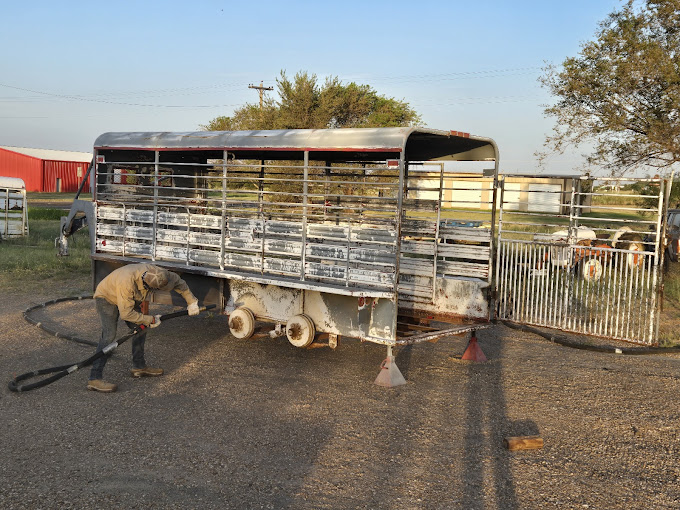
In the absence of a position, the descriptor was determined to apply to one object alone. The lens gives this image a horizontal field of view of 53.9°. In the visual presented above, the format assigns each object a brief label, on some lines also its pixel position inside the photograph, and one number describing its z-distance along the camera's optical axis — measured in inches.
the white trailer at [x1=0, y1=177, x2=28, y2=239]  892.6
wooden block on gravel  234.4
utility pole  2180.0
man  296.4
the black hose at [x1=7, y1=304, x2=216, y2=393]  282.4
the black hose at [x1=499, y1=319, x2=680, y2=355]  370.6
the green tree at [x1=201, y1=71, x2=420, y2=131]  1273.4
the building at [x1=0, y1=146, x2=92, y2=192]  2343.8
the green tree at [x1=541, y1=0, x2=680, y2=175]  647.1
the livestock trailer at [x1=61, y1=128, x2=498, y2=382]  304.5
